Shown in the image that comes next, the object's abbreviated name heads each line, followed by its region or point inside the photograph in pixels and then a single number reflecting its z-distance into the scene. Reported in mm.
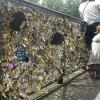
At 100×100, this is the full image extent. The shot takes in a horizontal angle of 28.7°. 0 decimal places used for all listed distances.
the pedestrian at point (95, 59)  3017
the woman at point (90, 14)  3827
